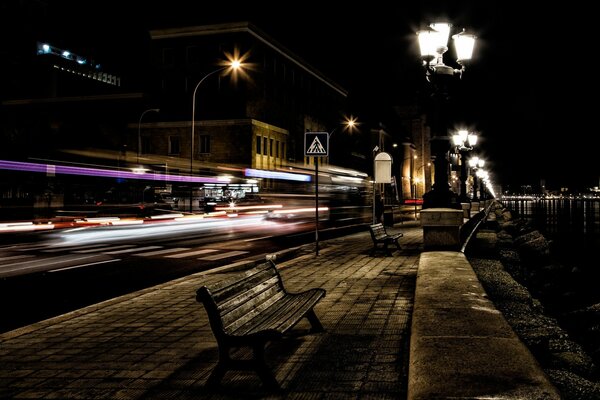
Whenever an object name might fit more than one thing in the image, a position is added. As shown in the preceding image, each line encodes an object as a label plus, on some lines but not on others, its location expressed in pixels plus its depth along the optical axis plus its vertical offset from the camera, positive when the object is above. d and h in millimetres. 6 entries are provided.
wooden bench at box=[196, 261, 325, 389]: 4508 -1101
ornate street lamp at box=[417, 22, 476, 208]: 11367 +2587
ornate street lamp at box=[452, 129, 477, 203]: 22969 +2334
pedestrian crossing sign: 13977 +1412
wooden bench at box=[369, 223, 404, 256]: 15109 -1096
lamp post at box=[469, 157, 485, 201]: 38816 +2576
